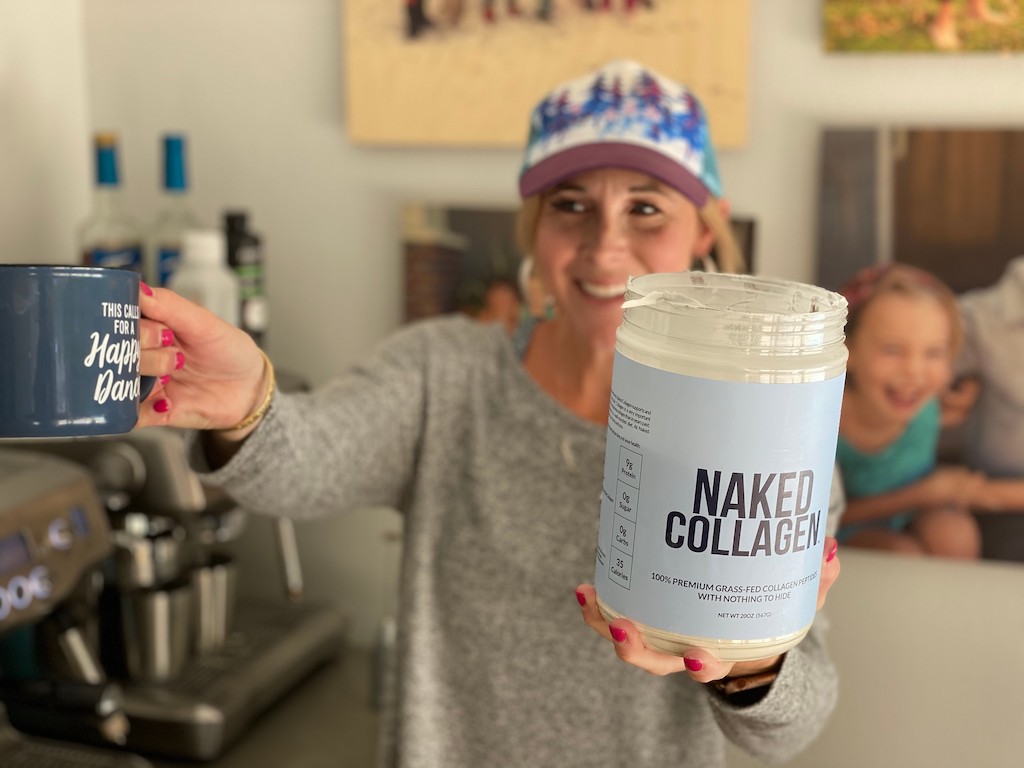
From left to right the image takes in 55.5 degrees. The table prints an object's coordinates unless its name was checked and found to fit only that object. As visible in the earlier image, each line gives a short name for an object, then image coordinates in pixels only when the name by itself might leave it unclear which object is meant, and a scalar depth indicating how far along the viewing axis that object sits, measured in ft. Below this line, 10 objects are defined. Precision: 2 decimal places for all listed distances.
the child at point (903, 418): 3.60
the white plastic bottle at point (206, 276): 3.95
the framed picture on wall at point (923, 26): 3.39
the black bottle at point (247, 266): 4.15
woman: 2.45
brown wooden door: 3.45
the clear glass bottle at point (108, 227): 4.08
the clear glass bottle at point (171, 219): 4.15
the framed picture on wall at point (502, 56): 3.72
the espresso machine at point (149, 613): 3.41
